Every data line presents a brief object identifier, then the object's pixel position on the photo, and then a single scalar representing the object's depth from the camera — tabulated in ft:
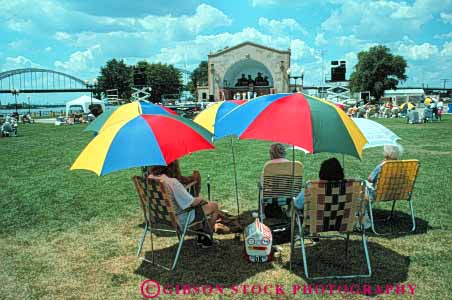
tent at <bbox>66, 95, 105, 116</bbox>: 136.24
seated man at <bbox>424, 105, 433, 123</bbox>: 89.17
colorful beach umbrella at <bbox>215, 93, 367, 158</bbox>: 12.64
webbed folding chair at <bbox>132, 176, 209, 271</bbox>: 13.43
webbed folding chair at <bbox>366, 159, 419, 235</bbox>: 16.98
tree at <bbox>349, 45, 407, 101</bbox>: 236.63
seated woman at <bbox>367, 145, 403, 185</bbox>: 17.75
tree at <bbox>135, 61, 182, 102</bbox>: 252.83
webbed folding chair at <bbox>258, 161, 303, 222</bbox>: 17.36
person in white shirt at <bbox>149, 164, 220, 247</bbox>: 14.23
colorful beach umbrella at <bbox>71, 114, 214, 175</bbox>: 12.30
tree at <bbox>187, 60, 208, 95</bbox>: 363.64
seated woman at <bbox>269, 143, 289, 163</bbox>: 18.20
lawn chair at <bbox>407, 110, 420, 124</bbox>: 84.55
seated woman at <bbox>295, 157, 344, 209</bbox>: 12.99
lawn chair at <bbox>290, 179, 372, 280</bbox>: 12.71
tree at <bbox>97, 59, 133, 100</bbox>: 245.04
